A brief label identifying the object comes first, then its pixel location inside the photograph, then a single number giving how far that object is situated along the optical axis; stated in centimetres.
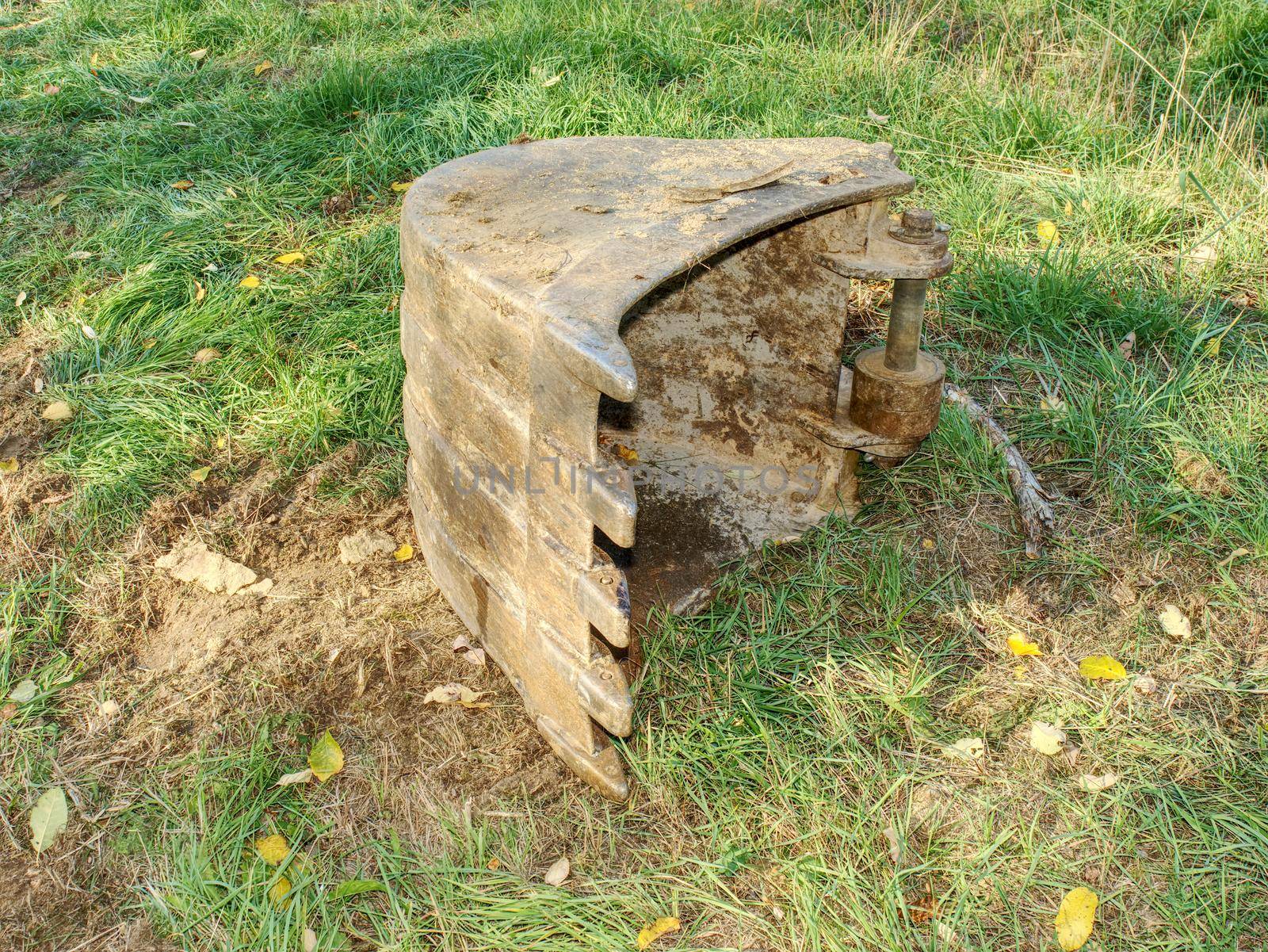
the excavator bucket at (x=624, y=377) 214
